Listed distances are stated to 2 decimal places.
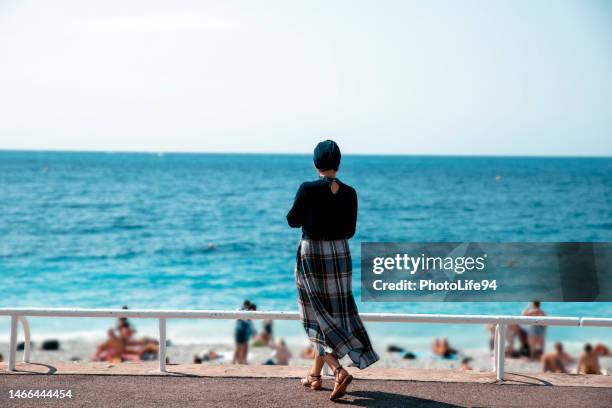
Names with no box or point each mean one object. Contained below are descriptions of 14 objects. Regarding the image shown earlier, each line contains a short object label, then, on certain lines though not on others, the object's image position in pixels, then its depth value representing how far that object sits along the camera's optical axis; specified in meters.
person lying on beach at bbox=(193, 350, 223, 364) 14.50
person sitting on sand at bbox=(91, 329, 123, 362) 13.36
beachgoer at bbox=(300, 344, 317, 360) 15.06
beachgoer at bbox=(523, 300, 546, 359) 14.47
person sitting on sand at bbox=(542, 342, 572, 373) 12.16
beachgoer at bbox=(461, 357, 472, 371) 14.30
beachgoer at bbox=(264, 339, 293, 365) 13.95
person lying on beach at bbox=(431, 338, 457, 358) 16.25
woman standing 4.82
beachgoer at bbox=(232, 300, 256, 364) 13.32
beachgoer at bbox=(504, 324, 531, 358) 14.29
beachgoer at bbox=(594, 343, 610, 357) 15.20
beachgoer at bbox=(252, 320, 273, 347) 15.49
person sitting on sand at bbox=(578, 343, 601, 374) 11.52
